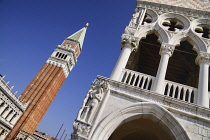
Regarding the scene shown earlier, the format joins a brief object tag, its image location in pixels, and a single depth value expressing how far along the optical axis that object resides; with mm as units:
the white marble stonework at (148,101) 4781
